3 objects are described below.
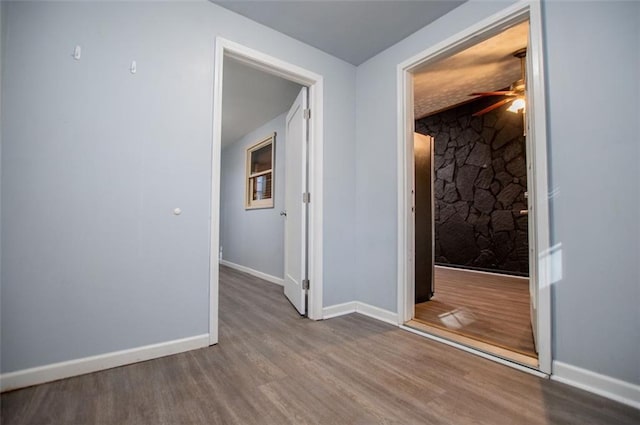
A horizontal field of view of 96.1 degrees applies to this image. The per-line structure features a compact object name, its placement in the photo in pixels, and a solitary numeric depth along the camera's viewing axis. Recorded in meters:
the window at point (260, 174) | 4.34
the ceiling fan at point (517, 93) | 3.01
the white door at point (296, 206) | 2.59
